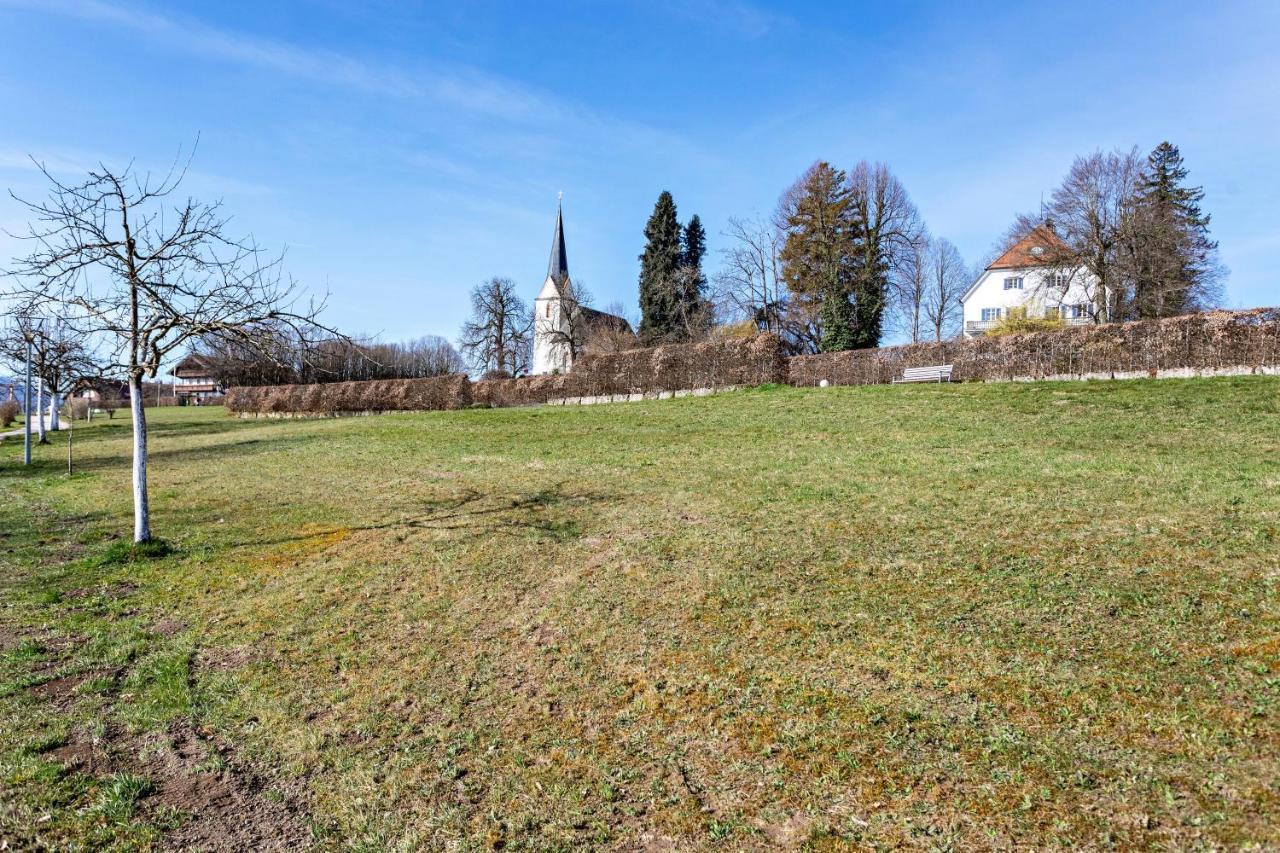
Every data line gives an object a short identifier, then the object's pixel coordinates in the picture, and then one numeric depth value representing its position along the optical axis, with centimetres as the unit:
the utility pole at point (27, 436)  1757
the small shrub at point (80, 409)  4188
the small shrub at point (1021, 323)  3597
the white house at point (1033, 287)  3731
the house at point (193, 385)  7356
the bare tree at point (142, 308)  777
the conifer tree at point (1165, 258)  3209
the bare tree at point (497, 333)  5716
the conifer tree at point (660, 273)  4416
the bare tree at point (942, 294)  5326
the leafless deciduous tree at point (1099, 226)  3353
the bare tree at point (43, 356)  1422
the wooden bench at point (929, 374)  1784
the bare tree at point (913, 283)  4284
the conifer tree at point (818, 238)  3962
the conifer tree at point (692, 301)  4231
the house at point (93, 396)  4375
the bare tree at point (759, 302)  3891
